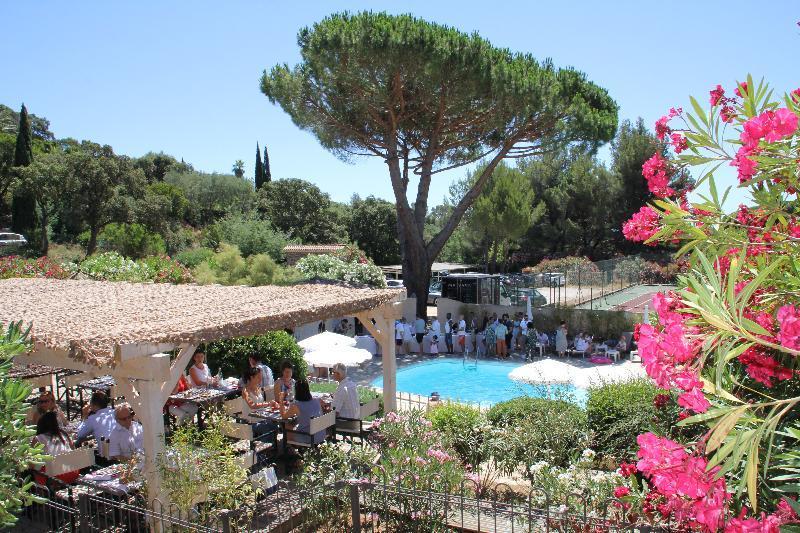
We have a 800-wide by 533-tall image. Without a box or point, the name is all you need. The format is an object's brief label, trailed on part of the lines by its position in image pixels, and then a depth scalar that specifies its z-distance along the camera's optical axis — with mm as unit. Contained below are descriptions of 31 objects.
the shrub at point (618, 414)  7465
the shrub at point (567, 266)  22203
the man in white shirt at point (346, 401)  8392
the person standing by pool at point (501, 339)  18625
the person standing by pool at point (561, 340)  18312
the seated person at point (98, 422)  7344
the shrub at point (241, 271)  18547
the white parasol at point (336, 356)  11719
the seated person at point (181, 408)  8734
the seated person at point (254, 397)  7880
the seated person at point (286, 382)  9031
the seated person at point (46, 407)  7035
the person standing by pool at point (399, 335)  19125
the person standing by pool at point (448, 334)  19312
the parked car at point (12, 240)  31141
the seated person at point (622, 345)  17969
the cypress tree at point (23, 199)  33312
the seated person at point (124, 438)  6848
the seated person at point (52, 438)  6512
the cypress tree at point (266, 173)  59125
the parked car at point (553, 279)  21484
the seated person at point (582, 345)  18156
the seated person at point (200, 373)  9461
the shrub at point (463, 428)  7457
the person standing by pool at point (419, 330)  19712
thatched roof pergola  5520
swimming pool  16350
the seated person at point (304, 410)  7805
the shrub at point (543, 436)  7062
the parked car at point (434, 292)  29859
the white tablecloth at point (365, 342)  17398
